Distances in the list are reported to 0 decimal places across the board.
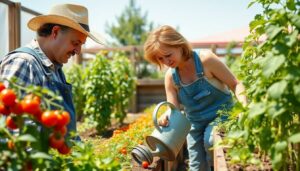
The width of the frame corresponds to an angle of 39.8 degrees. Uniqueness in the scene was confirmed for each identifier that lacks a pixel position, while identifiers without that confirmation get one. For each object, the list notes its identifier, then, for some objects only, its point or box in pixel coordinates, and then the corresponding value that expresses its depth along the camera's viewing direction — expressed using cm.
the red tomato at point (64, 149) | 139
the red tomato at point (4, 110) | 131
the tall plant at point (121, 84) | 690
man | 229
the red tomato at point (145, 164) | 270
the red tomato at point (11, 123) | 132
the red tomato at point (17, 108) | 127
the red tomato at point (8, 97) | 126
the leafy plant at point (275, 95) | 129
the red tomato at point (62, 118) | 129
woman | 292
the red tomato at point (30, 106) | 125
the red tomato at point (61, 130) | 132
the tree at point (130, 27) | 2547
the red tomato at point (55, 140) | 134
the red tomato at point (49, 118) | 126
